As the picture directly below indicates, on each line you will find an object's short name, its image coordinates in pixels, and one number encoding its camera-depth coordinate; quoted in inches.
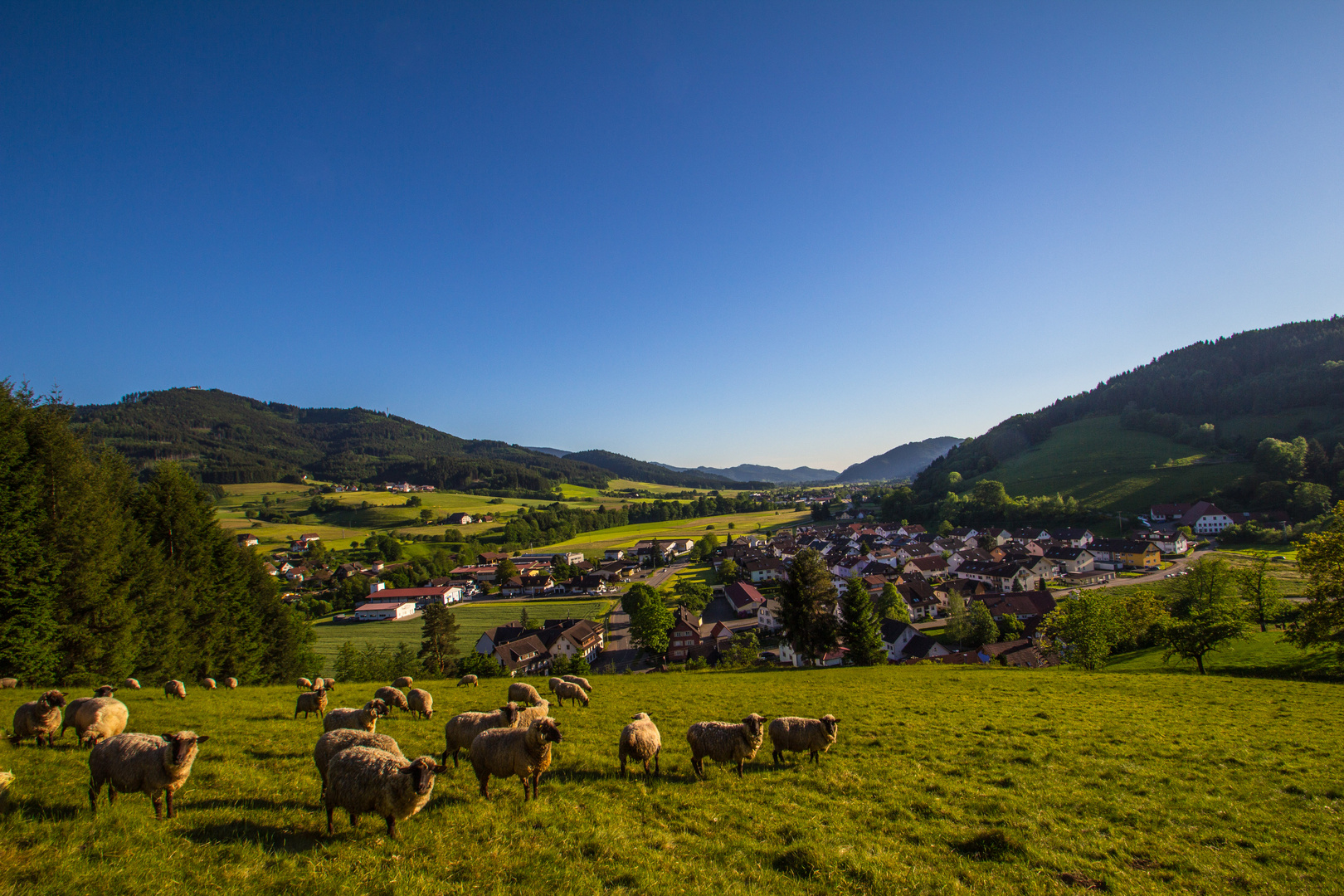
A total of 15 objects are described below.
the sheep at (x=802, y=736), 471.8
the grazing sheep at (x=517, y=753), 348.5
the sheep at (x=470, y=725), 425.1
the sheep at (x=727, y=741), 429.4
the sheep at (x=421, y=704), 637.9
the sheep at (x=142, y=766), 283.7
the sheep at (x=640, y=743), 415.8
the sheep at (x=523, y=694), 636.7
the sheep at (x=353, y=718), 457.4
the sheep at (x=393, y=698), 651.5
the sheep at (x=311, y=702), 634.2
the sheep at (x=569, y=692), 748.6
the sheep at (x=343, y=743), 331.3
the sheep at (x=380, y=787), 276.1
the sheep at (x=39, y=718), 418.0
